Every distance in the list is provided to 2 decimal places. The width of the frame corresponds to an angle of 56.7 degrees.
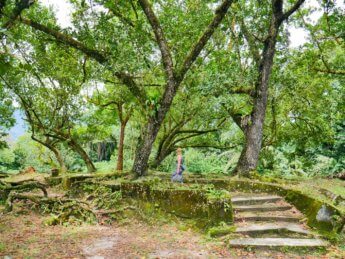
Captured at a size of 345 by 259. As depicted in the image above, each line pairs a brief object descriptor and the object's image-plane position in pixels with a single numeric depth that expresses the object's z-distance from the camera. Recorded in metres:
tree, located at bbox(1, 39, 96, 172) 11.99
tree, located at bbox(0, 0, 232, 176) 9.48
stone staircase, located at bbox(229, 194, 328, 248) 6.52
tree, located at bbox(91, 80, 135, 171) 12.39
